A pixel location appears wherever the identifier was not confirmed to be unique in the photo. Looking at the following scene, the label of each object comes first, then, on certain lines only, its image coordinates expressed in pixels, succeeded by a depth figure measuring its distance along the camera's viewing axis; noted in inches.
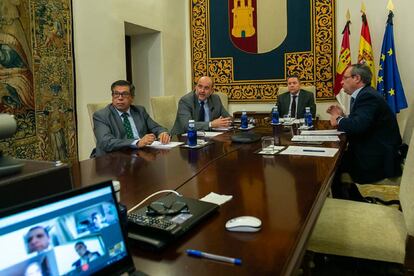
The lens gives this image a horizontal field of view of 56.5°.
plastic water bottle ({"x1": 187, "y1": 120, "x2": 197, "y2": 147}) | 101.3
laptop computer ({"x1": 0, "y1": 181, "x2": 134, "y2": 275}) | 26.6
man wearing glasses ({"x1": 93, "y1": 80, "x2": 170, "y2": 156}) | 103.3
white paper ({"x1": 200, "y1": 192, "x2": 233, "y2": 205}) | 53.9
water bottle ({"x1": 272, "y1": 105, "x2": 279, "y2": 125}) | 149.0
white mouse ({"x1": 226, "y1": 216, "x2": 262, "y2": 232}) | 43.0
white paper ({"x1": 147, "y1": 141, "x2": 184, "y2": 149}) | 104.0
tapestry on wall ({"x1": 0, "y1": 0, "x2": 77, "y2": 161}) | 118.6
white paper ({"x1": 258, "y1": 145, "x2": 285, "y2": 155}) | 90.3
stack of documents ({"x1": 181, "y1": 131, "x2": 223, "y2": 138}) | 124.7
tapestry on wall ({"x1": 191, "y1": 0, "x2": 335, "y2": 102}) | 217.9
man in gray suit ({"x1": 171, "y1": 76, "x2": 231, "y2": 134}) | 147.6
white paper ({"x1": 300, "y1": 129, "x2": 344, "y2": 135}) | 118.8
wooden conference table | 36.6
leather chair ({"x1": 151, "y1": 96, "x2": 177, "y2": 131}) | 153.0
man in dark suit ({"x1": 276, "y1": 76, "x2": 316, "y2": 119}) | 183.9
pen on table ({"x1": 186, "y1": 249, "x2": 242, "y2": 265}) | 35.6
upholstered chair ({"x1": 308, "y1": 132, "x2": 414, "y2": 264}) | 61.6
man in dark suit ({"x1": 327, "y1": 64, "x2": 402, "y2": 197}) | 104.5
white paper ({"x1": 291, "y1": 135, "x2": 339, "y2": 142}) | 107.1
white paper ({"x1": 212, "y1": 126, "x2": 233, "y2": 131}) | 139.2
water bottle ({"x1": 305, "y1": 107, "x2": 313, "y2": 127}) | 139.3
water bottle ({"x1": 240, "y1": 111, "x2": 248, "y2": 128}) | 139.7
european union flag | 197.5
